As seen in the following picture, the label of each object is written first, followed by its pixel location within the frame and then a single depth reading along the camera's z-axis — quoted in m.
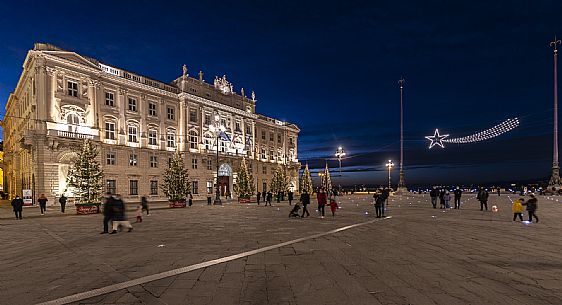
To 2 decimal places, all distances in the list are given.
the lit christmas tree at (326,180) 64.34
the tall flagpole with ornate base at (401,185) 58.32
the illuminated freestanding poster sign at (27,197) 30.23
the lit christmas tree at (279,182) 51.31
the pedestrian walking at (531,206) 15.88
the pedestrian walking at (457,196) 25.97
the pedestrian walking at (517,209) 16.29
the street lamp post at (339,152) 49.06
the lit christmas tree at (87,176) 26.08
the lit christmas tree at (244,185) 41.84
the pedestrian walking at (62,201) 25.52
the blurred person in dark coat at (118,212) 13.31
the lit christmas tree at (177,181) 31.91
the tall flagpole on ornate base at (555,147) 42.96
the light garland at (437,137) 35.67
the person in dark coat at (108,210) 13.30
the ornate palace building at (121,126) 33.75
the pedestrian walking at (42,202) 24.12
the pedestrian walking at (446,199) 26.09
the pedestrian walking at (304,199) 19.59
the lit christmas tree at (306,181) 57.38
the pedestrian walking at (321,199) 19.05
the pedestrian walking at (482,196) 23.50
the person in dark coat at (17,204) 20.61
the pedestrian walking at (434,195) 26.55
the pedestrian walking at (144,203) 22.45
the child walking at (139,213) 17.73
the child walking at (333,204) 19.30
